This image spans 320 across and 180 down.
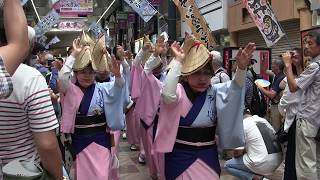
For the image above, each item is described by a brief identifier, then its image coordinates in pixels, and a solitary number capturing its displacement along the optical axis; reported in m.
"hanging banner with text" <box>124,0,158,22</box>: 14.72
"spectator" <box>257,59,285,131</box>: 7.21
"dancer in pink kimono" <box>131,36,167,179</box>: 6.18
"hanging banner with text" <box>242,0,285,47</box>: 6.28
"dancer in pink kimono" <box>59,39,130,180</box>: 4.74
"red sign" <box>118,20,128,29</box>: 27.08
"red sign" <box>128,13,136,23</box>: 26.06
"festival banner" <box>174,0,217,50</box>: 8.87
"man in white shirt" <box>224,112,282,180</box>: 5.18
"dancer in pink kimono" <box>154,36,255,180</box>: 3.75
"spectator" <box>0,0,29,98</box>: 1.79
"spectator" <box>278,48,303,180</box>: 5.09
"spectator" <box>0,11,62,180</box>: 2.18
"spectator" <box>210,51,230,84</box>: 7.41
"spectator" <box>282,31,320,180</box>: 4.82
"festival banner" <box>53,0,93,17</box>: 23.19
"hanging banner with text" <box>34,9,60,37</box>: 17.48
